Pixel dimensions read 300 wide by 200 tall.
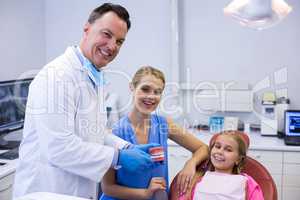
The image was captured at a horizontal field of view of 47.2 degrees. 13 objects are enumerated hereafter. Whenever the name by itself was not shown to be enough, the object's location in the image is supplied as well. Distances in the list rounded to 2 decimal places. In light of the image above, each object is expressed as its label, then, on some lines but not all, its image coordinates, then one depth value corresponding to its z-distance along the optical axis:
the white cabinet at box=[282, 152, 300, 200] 2.80
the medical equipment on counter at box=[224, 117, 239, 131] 3.23
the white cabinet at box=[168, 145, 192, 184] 3.02
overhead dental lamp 2.06
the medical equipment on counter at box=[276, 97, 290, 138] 3.10
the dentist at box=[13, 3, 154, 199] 1.30
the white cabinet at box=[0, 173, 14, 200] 2.13
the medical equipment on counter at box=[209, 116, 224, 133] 3.21
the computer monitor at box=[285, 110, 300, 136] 2.95
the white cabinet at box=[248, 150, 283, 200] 2.83
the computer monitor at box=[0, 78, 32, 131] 2.56
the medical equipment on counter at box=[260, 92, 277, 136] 3.10
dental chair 1.84
